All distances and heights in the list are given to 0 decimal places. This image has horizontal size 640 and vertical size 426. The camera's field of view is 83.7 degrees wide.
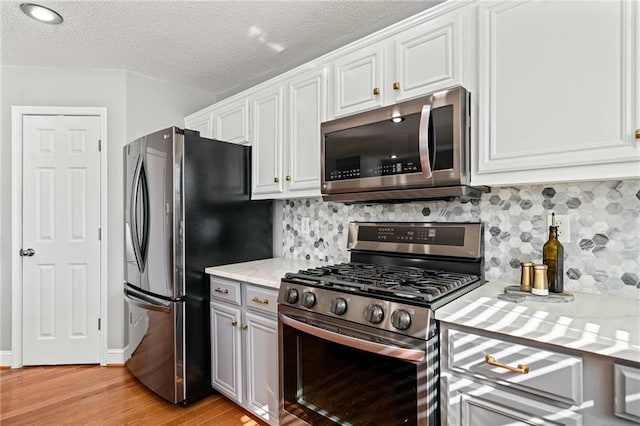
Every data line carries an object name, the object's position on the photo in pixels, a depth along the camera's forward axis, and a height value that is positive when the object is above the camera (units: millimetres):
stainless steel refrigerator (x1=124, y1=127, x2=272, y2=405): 2256 -193
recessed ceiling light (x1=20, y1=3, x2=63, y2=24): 2129 +1216
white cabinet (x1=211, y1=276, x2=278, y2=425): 1994 -808
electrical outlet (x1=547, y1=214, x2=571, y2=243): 1593 -74
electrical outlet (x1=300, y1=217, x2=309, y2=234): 2664 -105
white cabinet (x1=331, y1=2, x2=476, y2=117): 1599 +742
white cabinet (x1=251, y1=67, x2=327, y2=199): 2191 +503
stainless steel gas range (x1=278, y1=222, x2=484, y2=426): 1352 -488
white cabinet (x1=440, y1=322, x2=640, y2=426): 1008 -541
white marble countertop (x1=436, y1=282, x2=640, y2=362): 1014 -365
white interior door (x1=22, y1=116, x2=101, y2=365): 3025 -245
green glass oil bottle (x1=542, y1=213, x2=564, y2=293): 1530 -219
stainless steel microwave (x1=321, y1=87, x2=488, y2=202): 1573 +290
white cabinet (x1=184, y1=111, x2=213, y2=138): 2982 +773
